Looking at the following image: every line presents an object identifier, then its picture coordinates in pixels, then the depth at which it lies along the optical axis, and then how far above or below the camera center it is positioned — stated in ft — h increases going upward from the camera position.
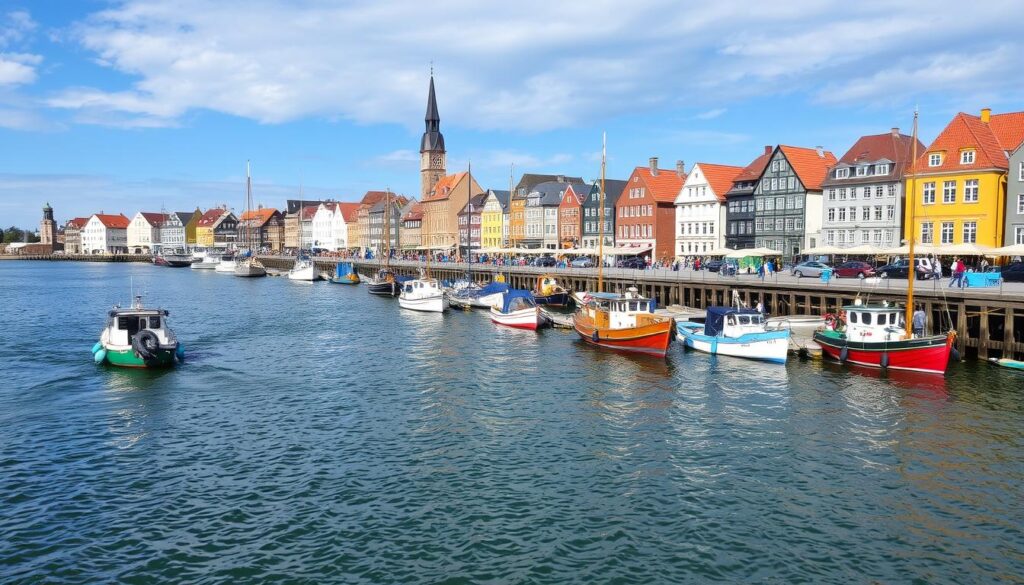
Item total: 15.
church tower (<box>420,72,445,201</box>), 508.53 +69.44
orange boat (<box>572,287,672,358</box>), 127.27 -12.66
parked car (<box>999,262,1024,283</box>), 144.36 -4.12
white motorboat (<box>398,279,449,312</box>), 210.38 -11.98
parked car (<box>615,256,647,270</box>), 242.99 -3.36
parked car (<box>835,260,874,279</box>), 165.68 -4.04
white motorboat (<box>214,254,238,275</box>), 450.58 -6.72
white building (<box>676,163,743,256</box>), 274.57 +16.62
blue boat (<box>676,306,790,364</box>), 118.93 -13.79
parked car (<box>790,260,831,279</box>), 175.63 -3.99
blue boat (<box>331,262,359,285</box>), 347.15 -9.30
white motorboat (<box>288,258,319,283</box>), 365.81 -8.02
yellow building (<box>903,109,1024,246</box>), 186.80 +17.67
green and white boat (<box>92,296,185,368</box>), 115.34 -13.06
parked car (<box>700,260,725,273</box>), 216.74 -3.72
